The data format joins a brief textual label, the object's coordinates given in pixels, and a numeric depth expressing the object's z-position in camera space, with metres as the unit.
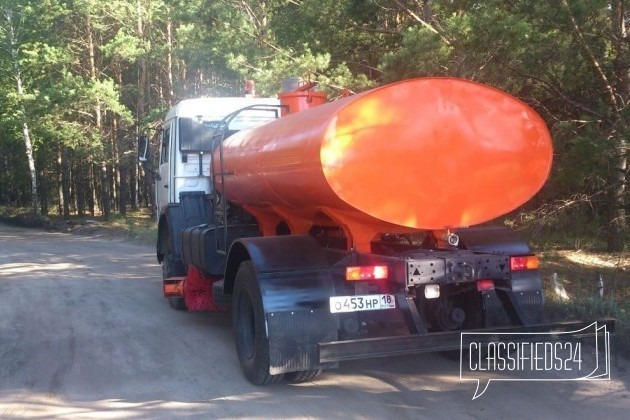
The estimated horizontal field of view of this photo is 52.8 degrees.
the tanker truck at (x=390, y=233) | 4.70
